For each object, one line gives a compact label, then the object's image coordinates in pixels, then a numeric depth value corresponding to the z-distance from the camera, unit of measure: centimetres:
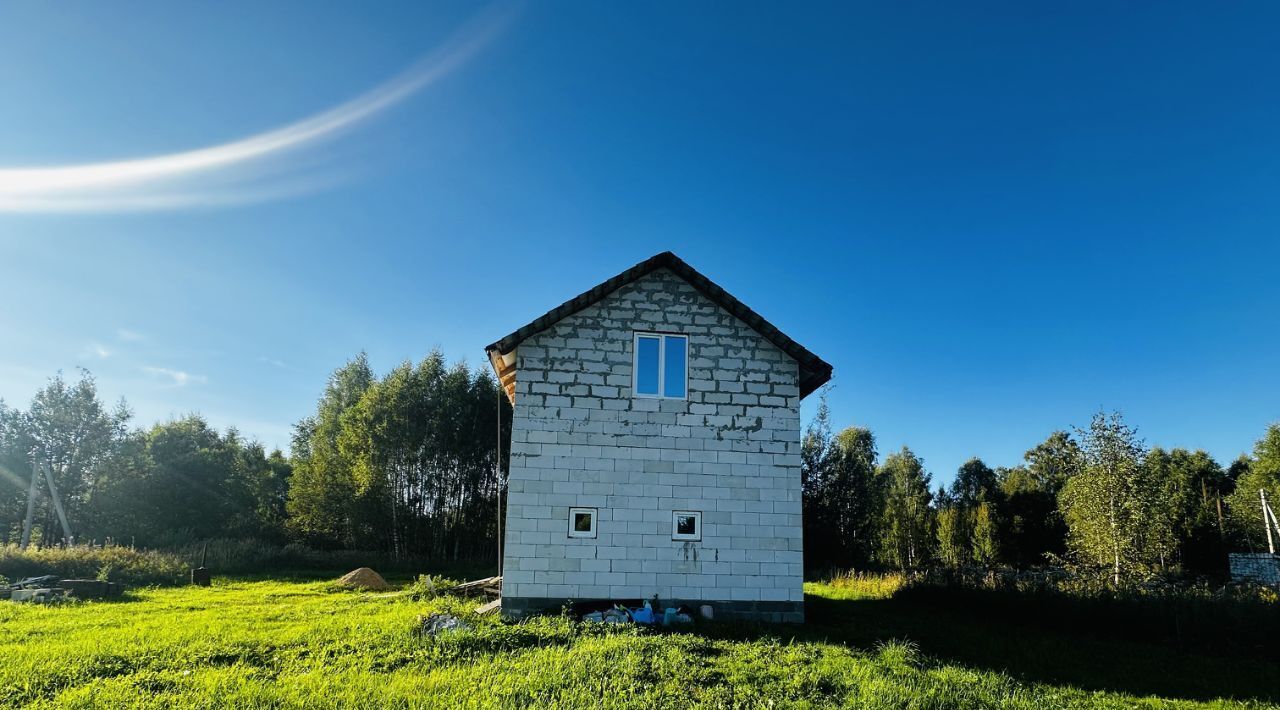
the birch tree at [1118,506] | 1794
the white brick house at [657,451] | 1192
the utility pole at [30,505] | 3044
